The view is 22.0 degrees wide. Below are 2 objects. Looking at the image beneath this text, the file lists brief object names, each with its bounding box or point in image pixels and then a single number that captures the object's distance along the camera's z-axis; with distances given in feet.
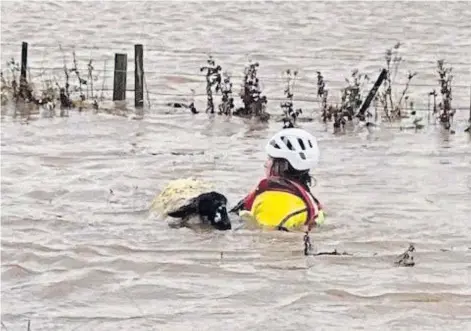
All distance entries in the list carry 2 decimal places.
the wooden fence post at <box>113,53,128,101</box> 51.62
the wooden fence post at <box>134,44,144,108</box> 51.01
